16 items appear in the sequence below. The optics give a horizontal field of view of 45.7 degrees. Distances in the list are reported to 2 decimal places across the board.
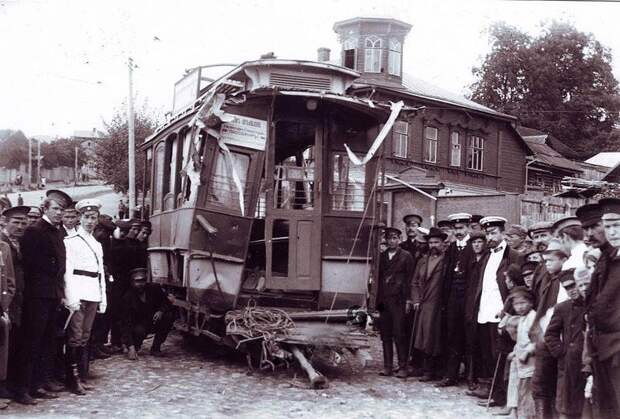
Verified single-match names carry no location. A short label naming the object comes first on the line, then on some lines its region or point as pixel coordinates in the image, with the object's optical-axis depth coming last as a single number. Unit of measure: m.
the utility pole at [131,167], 16.54
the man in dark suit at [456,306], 7.86
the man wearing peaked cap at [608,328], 4.66
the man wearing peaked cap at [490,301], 7.20
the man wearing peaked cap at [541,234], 7.02
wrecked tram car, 7.98
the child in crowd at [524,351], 5.94
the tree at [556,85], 14.82
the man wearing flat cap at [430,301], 8.02
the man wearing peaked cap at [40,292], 6.32
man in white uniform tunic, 6.86
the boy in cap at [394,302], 8.42
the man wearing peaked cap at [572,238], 6.01
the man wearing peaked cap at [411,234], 9.09
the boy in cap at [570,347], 5.14
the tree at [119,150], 20.46
